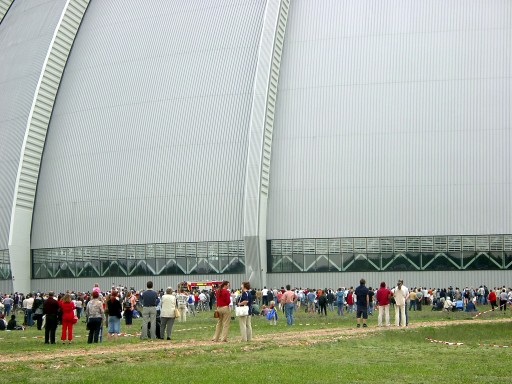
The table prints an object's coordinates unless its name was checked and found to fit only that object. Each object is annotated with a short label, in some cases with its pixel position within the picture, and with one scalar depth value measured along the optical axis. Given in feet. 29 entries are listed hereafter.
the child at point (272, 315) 135.54
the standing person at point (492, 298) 165.27
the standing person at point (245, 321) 95.63
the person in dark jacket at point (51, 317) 103.09
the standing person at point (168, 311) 102.58
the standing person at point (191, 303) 171.69
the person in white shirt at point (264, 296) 180.01
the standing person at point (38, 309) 131.99
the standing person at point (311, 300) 170.30
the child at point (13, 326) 138.37
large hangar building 187.52
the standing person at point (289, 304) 133.90
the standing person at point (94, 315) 101.91
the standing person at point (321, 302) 153.89
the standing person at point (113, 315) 106.52
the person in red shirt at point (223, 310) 96.32
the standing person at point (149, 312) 104.22
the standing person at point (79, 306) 162.79
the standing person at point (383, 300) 119.85
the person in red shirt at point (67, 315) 104.68
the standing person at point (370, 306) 150.72
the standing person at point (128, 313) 127.71
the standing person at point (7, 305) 179.36
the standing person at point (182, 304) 145.18
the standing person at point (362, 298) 119.75
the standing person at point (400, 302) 120.37
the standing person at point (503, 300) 165.99
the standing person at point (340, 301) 159.63
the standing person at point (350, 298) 164.86
